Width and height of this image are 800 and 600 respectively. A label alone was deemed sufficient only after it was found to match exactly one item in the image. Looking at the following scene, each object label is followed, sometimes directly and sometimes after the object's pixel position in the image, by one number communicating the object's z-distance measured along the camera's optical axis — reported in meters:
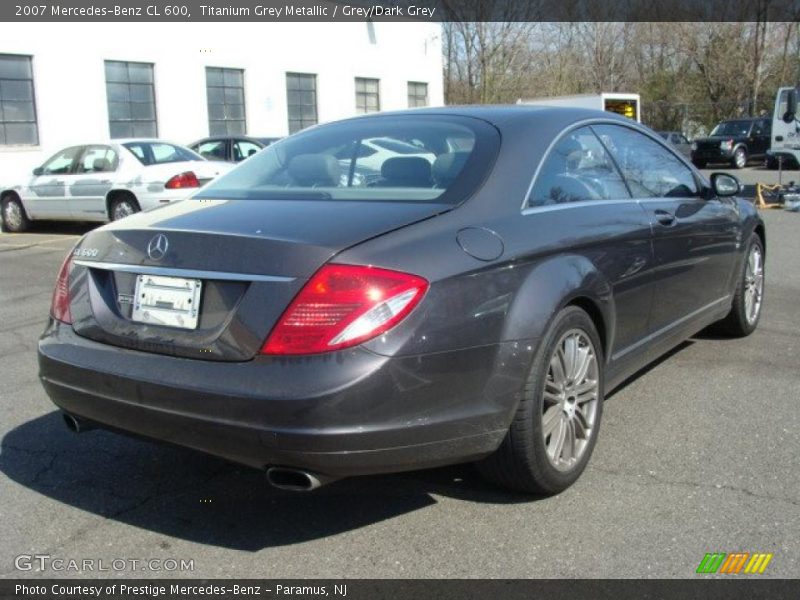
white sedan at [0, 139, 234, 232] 11.82
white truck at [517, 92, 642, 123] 24.67
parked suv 28.11
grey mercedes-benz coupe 2.67
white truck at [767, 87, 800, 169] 17.62
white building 17.67
